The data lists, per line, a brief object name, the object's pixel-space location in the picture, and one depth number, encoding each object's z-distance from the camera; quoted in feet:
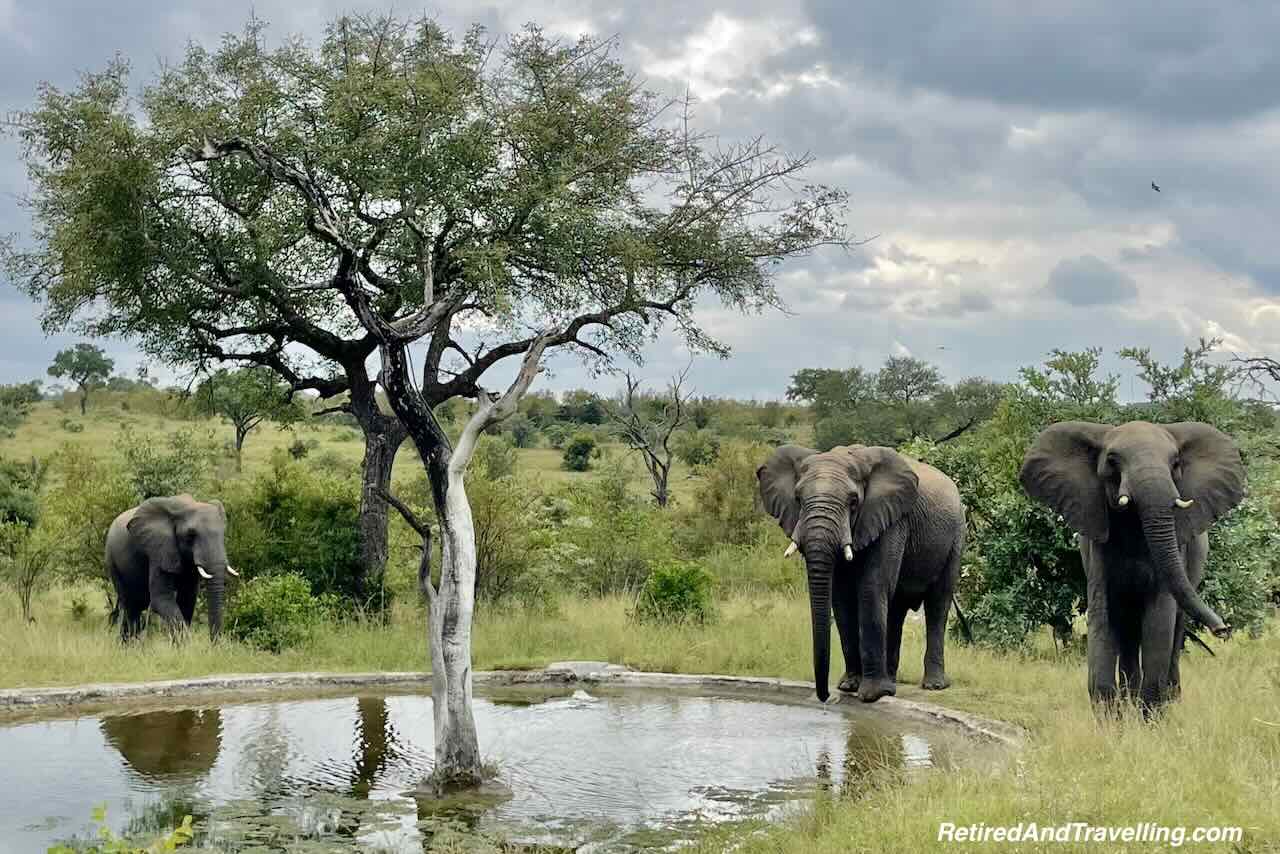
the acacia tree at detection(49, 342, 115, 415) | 255.91
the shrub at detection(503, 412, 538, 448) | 233.76
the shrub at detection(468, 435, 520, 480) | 127.75
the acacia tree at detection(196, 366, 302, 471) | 80.43
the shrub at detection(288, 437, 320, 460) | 166.25
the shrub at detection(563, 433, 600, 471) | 200.34
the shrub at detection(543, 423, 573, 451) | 230.73
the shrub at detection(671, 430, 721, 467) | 176.14
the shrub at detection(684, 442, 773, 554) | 108.27
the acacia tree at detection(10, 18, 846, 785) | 66.13
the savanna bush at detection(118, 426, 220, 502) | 94.44
